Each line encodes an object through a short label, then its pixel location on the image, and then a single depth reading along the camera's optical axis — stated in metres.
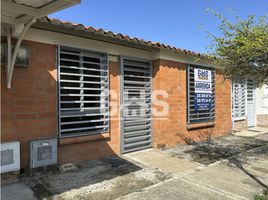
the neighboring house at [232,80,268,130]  11.62
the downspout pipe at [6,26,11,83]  4.64
